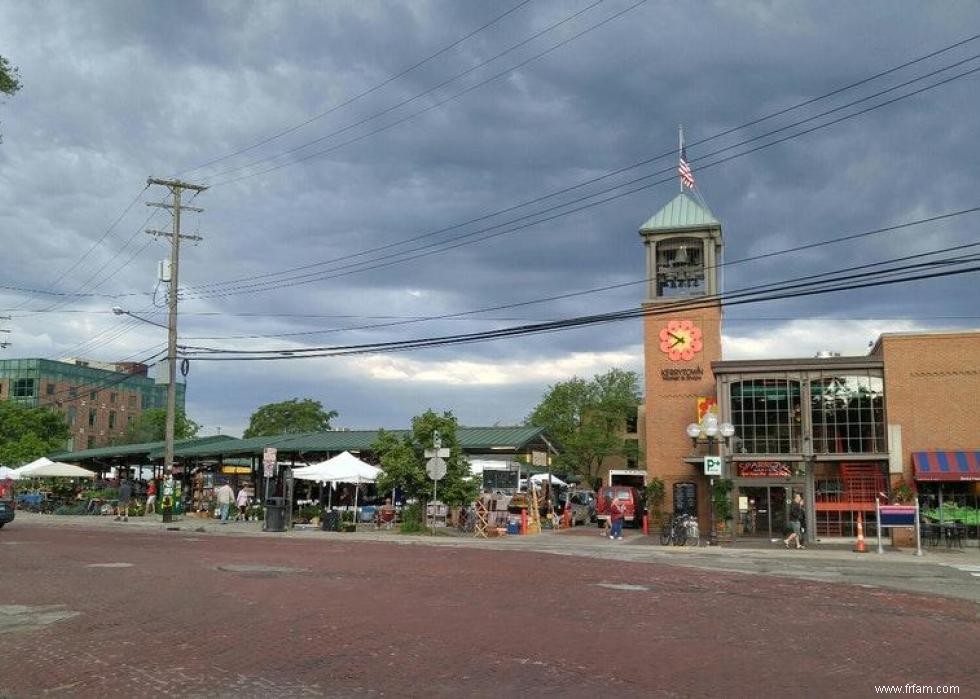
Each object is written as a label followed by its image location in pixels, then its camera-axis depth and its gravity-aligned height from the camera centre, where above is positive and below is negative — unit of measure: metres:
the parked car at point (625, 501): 39.77 -1.08
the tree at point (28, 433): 68.31 +3.63
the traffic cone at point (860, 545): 26.64 -1.96
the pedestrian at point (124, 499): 42.56 -1.14
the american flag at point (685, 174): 33.44 +11.44
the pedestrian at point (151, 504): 44.46 -1.38
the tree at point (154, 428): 112.19 +6.35
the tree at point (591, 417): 84.62 +6.12
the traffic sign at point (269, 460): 34.47 +0.65
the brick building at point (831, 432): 30.20 +1.65
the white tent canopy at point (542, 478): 49.34 -0.06
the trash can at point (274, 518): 33.41 -1.54
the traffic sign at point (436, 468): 30.02 +0.32
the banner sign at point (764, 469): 32.16 +0.36
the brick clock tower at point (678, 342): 35.78 +5.54
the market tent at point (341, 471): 34.62 +0.23
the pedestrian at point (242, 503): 40.19 -1.19
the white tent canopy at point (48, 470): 45.91 +0.29
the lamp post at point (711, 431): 30.30 +1.66
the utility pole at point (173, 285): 39.53 +8.66
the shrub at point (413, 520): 32.66 -1.58
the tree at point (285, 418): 113.38 +7.51
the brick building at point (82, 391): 117.25 +11.53
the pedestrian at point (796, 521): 27.97 -1.33
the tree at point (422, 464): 32.16 +0.49
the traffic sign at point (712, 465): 28.89 +0.44
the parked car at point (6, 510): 30.84 -1.20
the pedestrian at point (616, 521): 31.30 -1.50
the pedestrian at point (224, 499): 39.09 -0.99
